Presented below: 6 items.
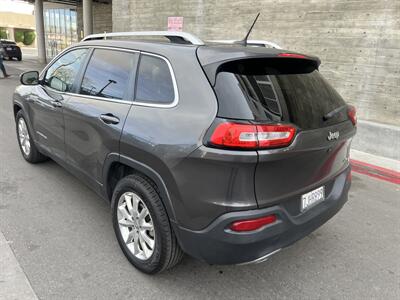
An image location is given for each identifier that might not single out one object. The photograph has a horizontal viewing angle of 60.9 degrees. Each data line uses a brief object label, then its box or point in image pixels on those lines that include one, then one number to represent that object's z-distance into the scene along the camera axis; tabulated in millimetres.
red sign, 10352
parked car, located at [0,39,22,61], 25625
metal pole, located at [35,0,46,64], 24342
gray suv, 2053
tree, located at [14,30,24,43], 59419
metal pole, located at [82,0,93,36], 18634
